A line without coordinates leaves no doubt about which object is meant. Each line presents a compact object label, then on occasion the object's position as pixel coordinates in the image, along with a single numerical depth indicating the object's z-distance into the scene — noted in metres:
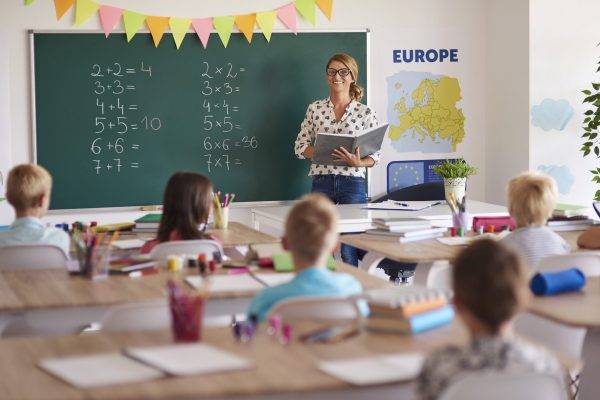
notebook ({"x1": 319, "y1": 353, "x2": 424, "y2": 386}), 3.00
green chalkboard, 9.51
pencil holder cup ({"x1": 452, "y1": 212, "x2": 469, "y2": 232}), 6.96
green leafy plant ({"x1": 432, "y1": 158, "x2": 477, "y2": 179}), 8.00
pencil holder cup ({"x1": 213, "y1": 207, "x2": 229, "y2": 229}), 7.46
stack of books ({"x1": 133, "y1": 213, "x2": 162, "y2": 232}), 7.27
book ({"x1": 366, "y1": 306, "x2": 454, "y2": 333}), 3.58
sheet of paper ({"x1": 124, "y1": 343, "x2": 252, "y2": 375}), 3.10
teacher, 9.50
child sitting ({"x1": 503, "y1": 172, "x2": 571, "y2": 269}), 5.49
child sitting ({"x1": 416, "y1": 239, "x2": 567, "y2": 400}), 2.76
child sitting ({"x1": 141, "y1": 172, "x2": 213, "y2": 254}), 5.79
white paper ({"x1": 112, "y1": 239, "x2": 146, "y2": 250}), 6.31
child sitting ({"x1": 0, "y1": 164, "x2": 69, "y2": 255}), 5.82
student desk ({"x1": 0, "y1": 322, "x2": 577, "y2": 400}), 2.90
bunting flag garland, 9.47
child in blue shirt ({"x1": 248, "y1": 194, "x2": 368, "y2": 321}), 4.00
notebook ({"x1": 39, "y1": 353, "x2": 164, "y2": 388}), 2.99
